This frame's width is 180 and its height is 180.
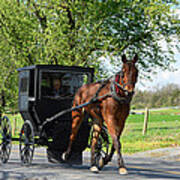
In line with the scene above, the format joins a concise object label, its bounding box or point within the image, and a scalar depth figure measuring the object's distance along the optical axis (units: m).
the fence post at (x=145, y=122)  22.48
